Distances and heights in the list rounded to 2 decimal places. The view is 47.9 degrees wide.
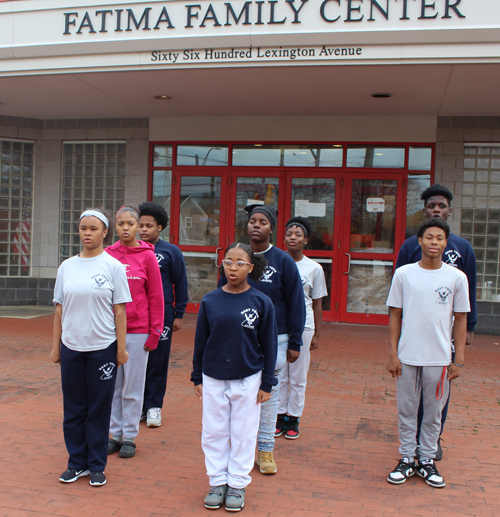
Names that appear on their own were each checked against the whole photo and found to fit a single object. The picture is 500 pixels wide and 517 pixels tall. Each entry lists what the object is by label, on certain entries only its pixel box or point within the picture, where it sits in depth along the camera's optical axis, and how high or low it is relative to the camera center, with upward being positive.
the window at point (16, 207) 10.70 +0.37
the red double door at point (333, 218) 9.51 +0.28
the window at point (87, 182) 10.49 +0.86
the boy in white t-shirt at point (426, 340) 3.76 -0.70
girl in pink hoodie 4.19 -0.73
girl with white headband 3.59 -0.73
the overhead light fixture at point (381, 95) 8.03 +2.03
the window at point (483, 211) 9.13 +0.45
